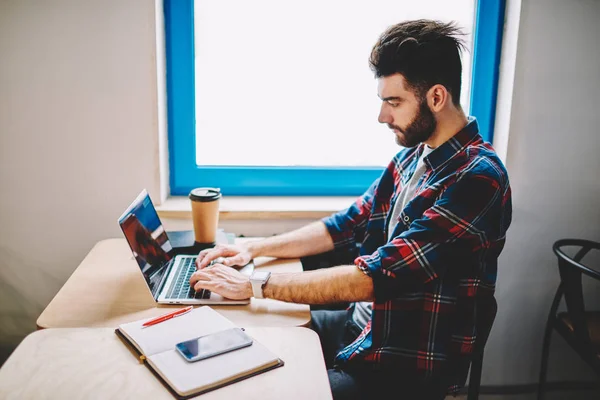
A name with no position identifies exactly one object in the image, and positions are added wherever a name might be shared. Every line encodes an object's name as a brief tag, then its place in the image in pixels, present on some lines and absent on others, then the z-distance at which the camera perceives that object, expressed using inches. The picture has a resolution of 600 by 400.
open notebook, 37.6
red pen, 45.6
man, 49.1
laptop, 51.9
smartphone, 40.5
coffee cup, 64.6
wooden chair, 65.9
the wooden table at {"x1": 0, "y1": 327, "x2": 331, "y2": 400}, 36.9
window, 78.7
